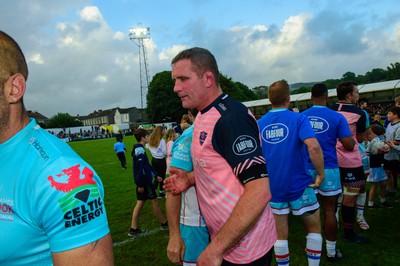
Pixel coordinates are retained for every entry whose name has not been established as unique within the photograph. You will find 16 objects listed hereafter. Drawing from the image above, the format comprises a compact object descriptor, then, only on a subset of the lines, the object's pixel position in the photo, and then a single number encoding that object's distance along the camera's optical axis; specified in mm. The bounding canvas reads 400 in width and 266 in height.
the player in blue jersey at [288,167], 3898
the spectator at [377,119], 10043
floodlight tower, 73562
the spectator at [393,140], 6764
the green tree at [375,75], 113038
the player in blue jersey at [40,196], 1206
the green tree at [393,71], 87438
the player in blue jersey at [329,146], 4742
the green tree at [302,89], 110750
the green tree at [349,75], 141475
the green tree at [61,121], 104312
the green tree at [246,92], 93812
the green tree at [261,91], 114562
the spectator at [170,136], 8770
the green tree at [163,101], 70000
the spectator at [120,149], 17438
